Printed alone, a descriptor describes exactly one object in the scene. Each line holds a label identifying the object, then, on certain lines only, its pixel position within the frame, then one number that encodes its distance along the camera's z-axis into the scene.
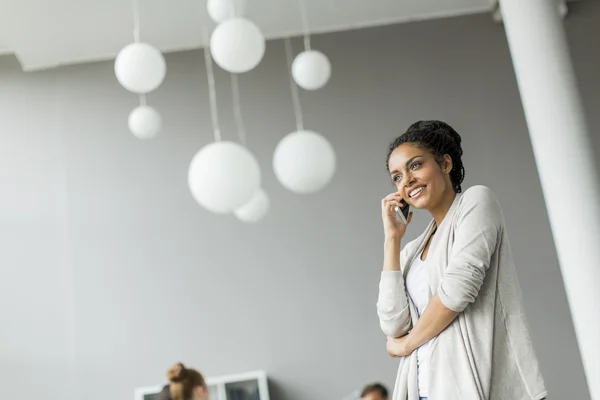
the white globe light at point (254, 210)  4.27
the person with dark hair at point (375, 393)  4.44
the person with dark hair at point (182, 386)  3.31
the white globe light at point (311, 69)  3.99
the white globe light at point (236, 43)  2.76
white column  4.04
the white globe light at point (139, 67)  3.32
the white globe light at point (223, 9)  3.33
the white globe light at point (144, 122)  4.51
